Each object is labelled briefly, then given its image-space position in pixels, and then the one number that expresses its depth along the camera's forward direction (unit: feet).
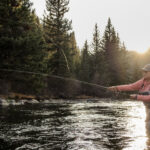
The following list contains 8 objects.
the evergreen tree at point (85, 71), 158.81
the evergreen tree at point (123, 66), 178.67
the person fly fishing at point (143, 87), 17.84
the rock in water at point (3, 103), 55.64
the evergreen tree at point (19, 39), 77.30
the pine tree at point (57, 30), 127.75
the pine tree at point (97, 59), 162.23
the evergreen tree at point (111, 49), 181.37
